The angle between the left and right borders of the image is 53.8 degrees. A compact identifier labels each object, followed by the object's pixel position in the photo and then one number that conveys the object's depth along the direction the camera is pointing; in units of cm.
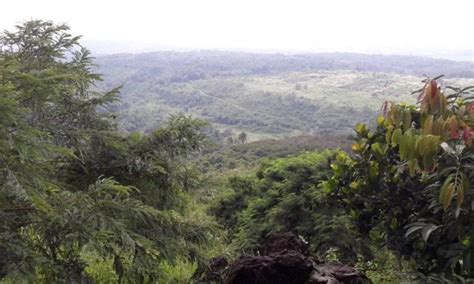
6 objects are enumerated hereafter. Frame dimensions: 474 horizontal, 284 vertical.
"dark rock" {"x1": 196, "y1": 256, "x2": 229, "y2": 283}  319
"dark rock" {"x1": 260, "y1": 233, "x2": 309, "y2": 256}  322
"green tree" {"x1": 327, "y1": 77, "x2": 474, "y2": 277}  162
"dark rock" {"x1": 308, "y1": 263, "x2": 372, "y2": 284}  280
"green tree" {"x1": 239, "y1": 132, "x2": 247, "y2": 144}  6765
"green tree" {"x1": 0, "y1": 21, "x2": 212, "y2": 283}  232
